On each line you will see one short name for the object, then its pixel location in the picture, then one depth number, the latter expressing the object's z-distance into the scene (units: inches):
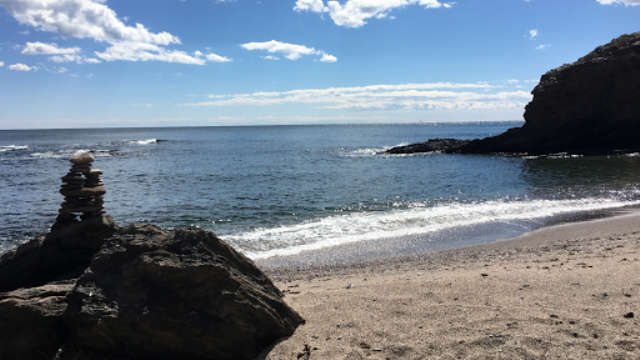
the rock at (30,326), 175.0
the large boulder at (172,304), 174.9
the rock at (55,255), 233.5
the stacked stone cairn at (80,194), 264.2
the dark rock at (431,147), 2041.1
